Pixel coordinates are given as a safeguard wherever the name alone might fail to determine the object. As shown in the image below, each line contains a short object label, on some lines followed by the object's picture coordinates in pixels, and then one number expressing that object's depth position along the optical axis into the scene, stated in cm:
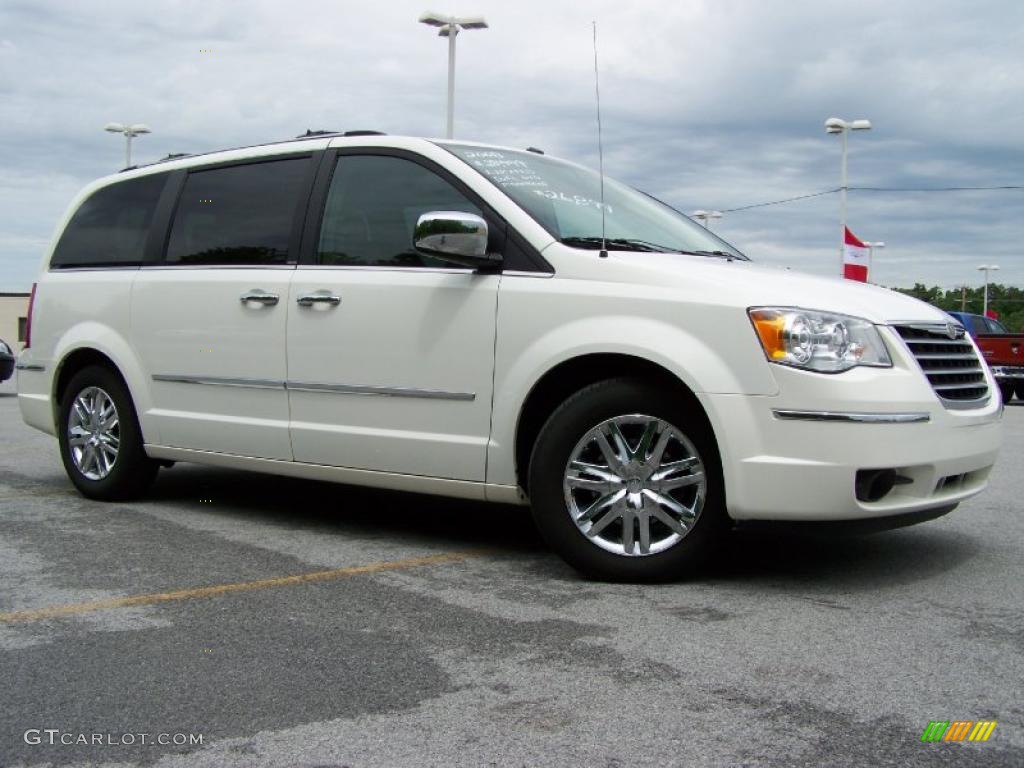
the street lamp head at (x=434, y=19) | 2069
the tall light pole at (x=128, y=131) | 3638
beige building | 5112
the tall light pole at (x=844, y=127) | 3453
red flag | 2564
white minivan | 427
